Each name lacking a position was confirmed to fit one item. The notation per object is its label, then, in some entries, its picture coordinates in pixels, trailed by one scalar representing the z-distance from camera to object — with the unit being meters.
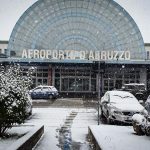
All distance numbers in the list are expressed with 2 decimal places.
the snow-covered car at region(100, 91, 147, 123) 8.70
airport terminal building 26.56
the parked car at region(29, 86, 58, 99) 19.54
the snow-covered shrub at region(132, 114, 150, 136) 5.87
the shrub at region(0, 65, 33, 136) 5.87
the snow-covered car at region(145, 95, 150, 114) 6.92
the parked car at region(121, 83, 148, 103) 17.46
